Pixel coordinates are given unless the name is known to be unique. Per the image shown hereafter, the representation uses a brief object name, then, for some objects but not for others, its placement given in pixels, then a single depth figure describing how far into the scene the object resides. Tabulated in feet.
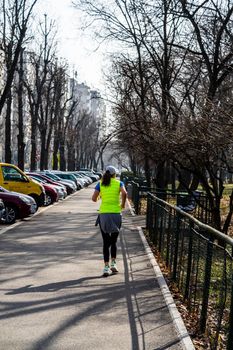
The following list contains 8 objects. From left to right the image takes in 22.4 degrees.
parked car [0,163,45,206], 73.92
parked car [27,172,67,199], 99.91
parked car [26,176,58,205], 91.76
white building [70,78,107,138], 510.99
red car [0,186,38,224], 58.95
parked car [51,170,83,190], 145.81
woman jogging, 31.00
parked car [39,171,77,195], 123.67
